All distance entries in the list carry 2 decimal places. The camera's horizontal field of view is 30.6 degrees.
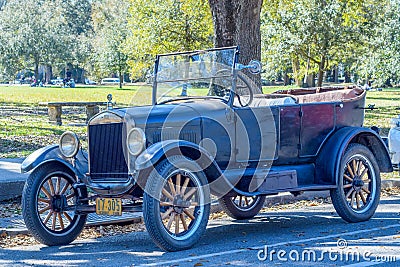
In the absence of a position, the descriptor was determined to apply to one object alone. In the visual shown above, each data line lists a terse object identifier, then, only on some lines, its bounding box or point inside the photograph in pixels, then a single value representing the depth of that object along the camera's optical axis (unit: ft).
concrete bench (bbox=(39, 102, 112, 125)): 69.05
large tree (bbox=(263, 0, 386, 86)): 110.93
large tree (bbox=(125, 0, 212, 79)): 107.45
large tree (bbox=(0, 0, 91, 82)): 213.46
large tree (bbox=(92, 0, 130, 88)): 213.66
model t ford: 23.67
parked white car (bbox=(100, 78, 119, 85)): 316.40
